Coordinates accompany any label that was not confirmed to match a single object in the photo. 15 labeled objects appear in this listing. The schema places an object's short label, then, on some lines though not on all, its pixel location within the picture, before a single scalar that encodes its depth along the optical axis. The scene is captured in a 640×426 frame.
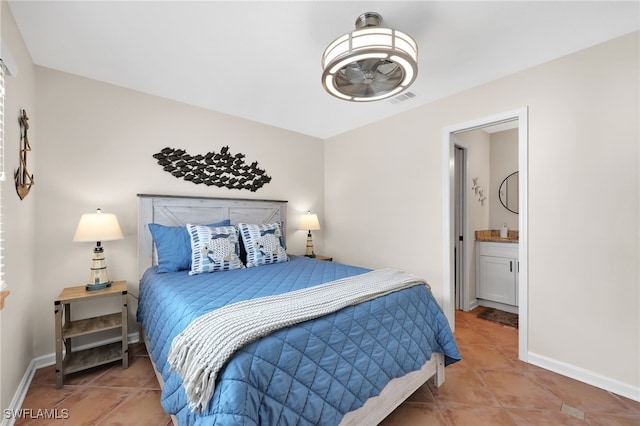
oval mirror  3.89
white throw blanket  1.07
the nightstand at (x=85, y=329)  1.99
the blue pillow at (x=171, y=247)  2.44
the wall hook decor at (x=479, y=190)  3.84
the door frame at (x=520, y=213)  2.34
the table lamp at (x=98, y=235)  2.16
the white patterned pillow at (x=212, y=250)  2.41
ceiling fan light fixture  1.47
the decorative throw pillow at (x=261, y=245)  2.74
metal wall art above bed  2.95
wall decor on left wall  1.85
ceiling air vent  2.81
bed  1.09
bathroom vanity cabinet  3.43
